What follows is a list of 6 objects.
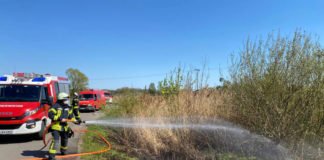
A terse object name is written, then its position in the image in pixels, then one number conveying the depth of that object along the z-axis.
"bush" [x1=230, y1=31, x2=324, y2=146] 5.71
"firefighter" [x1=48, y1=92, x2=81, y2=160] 7.14
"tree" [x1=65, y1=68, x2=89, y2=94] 68.69
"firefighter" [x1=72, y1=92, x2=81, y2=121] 9.73
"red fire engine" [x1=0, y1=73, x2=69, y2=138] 9.62
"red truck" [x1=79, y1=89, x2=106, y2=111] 26.72
